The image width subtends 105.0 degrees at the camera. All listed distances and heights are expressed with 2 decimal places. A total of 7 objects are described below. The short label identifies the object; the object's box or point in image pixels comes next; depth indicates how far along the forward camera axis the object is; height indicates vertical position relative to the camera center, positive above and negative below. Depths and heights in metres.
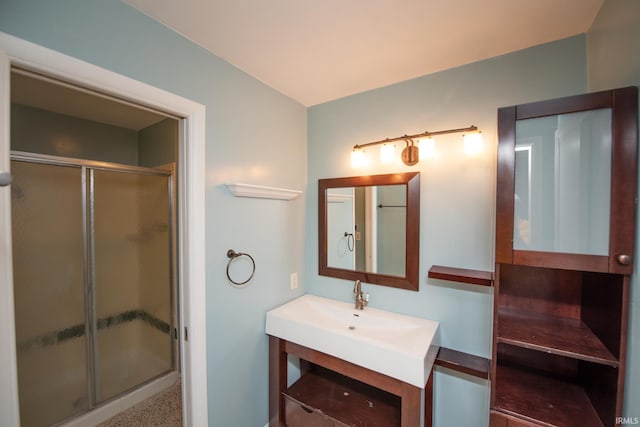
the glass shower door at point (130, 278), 2.18 -0.67
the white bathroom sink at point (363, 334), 1.20 -0.72
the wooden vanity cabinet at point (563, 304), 0.85 -0.44
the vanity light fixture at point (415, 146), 1.38 +0.39
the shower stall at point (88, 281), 1.83 -0.63
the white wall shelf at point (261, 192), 1.42 +0.11
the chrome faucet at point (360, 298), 1.72 -0.62
